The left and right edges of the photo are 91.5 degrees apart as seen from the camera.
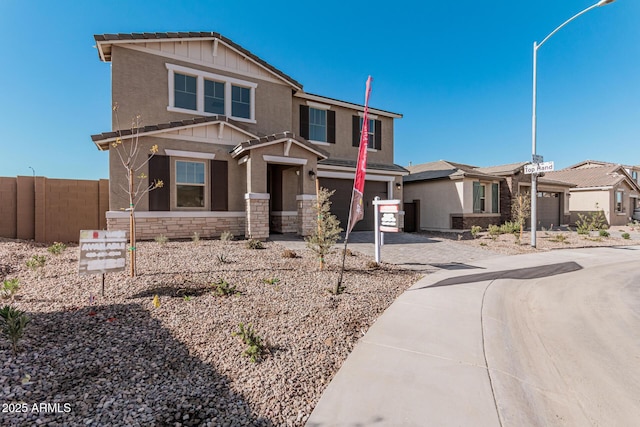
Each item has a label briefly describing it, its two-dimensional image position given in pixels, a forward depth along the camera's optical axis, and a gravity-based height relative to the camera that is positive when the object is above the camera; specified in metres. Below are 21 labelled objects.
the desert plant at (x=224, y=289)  4.91 -1.26
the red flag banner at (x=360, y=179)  5.53 +0.61
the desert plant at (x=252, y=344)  3.17 -1.39
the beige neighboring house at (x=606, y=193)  25.19 +1.69
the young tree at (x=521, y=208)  13.67 +0.21
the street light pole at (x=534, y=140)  12.06 +2.89
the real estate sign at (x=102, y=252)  4.60 -0.61
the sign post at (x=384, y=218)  7.72 -0.15
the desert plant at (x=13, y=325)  3.02 -1.13
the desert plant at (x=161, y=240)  9.19 -0.85
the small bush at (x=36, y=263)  5.82 -0.99
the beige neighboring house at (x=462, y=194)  17.70 +1.13
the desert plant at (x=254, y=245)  9.03 -0.96
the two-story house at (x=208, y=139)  10.48 +2.52
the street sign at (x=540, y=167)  12.04 +1.78
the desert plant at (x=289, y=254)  8.08 -1.10
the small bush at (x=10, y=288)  4.34 -1.08
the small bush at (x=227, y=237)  9.73 -0.82
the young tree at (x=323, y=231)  7.02 -0.43
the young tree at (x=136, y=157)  9.94 +1.72
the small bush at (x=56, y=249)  7.27 -0.91
